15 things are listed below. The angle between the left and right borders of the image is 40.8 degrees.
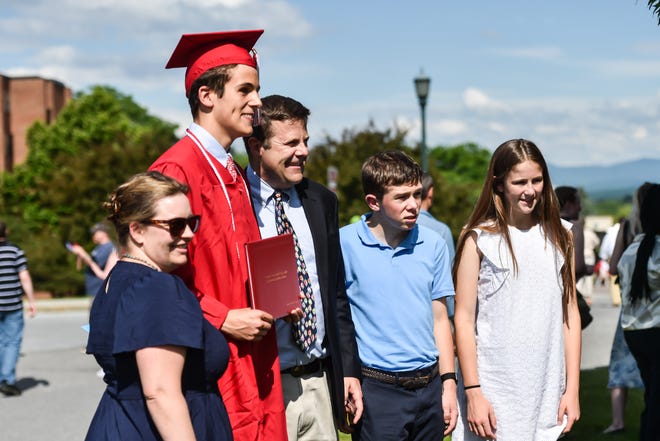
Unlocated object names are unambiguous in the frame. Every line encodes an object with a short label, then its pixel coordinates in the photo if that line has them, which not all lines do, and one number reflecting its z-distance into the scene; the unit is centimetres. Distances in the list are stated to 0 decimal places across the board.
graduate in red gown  313
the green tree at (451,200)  2681
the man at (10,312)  1056
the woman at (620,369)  775
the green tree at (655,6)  583
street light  1956
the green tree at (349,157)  2503
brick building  6378
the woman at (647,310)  614
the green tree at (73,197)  3231
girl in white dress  417
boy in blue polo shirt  418
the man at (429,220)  786
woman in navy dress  277
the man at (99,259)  1361
